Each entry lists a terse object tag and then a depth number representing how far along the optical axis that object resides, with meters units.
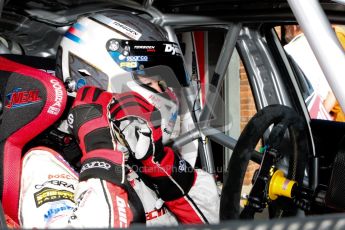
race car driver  1.11
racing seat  1.23
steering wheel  1.26
